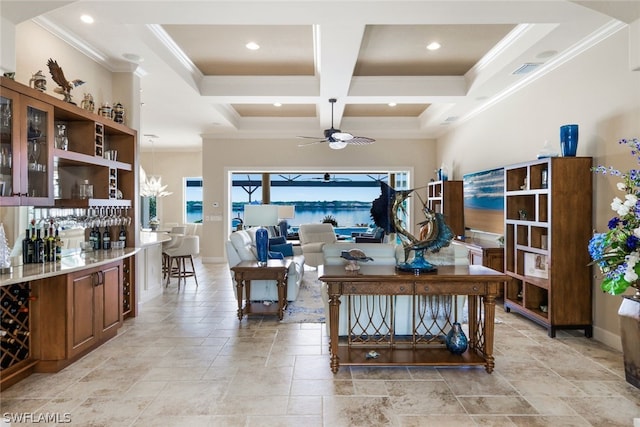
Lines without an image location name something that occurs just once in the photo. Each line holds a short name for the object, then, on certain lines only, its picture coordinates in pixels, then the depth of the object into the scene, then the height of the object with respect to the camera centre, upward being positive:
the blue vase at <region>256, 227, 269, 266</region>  4.58 -0.45
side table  4.29 -0.75
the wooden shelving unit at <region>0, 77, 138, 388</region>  2.66 +0.29
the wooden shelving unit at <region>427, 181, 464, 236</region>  6.88 +0.12
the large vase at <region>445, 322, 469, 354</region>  3.07 -1.08
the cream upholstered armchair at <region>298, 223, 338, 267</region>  7.75 -0.62
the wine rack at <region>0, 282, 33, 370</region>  2.77 -0.86
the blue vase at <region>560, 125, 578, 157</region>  3.77 +0.72
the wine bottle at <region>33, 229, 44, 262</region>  3.08 -0.32
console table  2.87 -0.95
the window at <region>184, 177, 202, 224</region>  11.35 +0.35
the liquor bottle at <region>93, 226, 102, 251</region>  4.09 -0.33
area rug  4.39 -1.27
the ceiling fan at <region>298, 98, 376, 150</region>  5.71 +1.14
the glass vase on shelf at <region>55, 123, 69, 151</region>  3.37 +0.68
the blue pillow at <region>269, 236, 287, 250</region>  6.23 -0.51
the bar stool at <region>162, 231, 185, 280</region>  6.11 -0.68
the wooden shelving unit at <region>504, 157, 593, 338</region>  3.75 -0.32
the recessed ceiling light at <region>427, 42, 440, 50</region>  4.48 +2.02
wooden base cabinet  2.99 -0.88
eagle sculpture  3.35 +1.20
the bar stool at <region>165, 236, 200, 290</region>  6.10 -0.64
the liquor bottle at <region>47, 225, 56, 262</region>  3.16 -0.33
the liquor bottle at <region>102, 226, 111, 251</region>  4.15 -0.33
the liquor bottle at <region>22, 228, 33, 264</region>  3.04 -0.32
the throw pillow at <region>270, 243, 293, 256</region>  6.15 -0.64
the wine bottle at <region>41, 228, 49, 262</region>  3.12 -0.32
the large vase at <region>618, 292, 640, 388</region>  2.68 -0.93
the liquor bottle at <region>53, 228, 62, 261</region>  3.22 -0.32
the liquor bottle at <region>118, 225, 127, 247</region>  4.33 -0.28
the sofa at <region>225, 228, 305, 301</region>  4.73 -0.68
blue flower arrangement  2.44 -0.24
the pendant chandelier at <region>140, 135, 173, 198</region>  9.10 +0.58
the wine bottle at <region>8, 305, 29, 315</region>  2.84 -0.76
